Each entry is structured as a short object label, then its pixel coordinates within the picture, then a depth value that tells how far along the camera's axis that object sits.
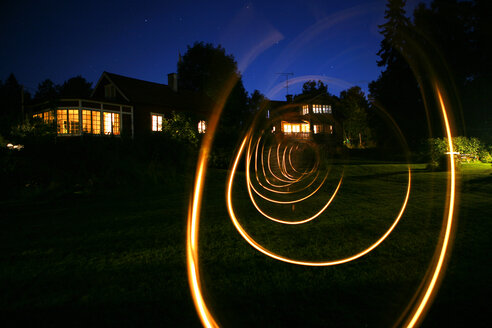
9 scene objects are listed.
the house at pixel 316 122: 48.50
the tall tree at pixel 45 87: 73.20
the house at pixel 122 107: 22.33
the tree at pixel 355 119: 46.50
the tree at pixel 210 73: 44.86
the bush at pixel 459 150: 17.45
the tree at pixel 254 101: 49.72
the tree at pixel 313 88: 75.18
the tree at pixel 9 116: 18.47
